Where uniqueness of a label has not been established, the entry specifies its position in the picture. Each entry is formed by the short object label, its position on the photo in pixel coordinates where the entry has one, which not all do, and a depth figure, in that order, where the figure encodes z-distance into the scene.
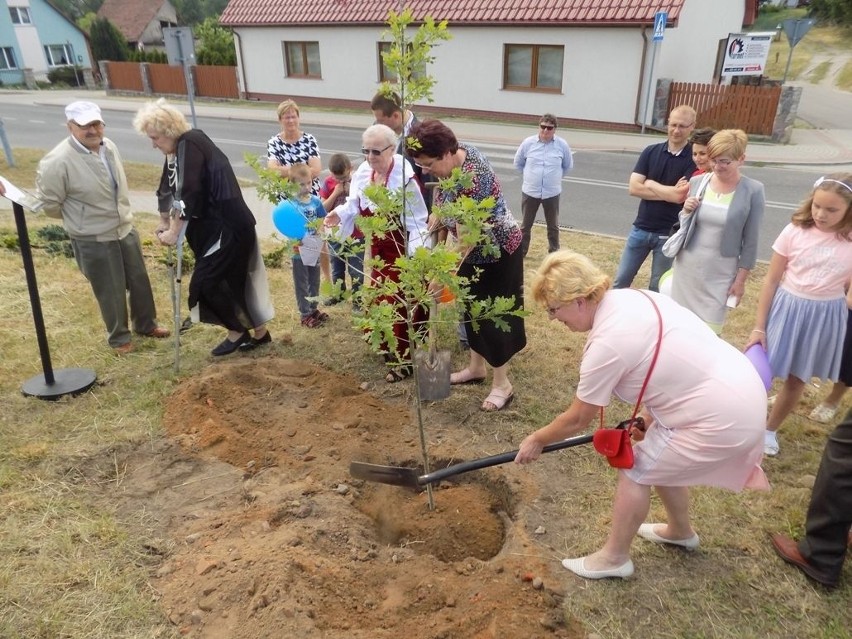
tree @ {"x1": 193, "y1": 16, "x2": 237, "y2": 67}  27.06
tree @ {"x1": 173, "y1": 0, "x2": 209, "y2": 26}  67.12
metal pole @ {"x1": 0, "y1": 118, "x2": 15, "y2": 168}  12.32
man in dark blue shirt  4.60
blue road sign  14.56
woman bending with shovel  2.30
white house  16.77
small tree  2.59
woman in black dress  4.37
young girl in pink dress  3.25
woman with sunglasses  3.90
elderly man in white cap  4.46
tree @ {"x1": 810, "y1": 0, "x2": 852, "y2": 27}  37.91
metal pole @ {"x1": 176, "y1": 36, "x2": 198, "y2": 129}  11.27
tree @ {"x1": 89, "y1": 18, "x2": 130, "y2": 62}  34.16
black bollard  4.12
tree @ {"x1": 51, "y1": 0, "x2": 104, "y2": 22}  66.88
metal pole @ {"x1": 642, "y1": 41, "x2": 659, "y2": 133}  16.05
